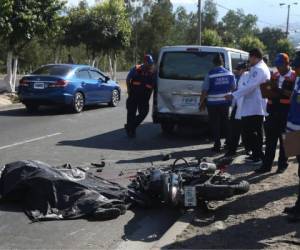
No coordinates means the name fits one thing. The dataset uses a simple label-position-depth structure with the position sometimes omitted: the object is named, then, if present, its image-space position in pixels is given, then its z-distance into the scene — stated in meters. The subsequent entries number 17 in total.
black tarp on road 6.49
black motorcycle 6.50
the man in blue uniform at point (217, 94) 10.75
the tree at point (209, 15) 96.00
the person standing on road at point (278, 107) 8.02
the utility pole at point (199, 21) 40.09
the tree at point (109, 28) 32.19
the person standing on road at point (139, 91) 12.63
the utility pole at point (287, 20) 85.03
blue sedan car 17.16
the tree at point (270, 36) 110.44
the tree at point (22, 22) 20.56
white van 12.46
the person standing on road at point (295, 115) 6.12
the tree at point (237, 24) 105.29
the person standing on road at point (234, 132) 10.38
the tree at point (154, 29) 71.00
